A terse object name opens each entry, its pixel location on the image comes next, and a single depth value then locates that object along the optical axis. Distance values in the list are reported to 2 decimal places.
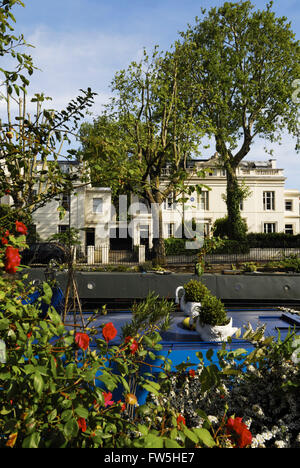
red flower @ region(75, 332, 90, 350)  1.27
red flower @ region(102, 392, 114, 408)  1.55
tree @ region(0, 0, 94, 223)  1.85
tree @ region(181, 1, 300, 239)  20.20
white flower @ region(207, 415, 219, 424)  1.85
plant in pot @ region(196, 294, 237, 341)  3.23
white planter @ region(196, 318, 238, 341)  3.23
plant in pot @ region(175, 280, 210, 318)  3.95
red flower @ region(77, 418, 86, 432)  1.17
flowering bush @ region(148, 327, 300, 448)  1.80
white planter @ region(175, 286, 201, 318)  3.86
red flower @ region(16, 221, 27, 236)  1.66
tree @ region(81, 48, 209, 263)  16.36
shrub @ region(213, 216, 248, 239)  24.89
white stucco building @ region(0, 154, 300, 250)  25.55
